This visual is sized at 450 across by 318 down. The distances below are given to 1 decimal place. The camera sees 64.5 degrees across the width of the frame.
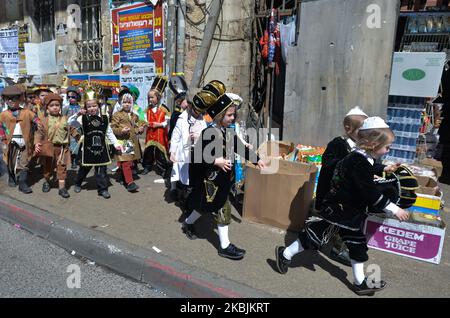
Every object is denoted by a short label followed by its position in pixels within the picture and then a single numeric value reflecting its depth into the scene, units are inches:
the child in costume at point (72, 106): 254.5
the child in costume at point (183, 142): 156.1
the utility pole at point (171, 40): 292.2
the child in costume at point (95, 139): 196.9
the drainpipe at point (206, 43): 283.0
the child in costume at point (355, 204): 103.9
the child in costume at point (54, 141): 201.6
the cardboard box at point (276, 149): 182.4
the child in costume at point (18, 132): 199.6
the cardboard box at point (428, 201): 143.9
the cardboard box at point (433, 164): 224.9
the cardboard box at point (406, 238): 132.3
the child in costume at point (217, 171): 126.9
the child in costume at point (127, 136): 210.4
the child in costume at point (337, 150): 123.0
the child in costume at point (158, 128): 234.4
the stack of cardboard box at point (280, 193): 152.6
